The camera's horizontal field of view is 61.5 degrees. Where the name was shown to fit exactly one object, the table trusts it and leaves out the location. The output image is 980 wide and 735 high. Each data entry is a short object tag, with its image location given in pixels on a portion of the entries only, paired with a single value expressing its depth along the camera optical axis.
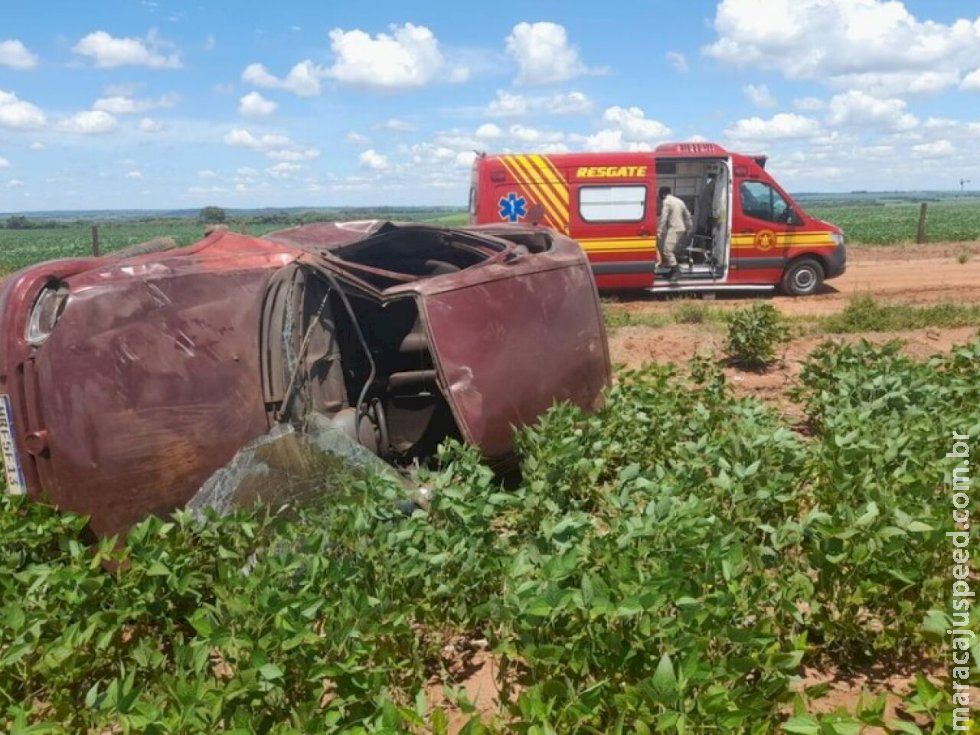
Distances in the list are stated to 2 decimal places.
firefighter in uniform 13.66
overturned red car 3.83
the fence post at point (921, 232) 22.81
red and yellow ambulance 13.11
